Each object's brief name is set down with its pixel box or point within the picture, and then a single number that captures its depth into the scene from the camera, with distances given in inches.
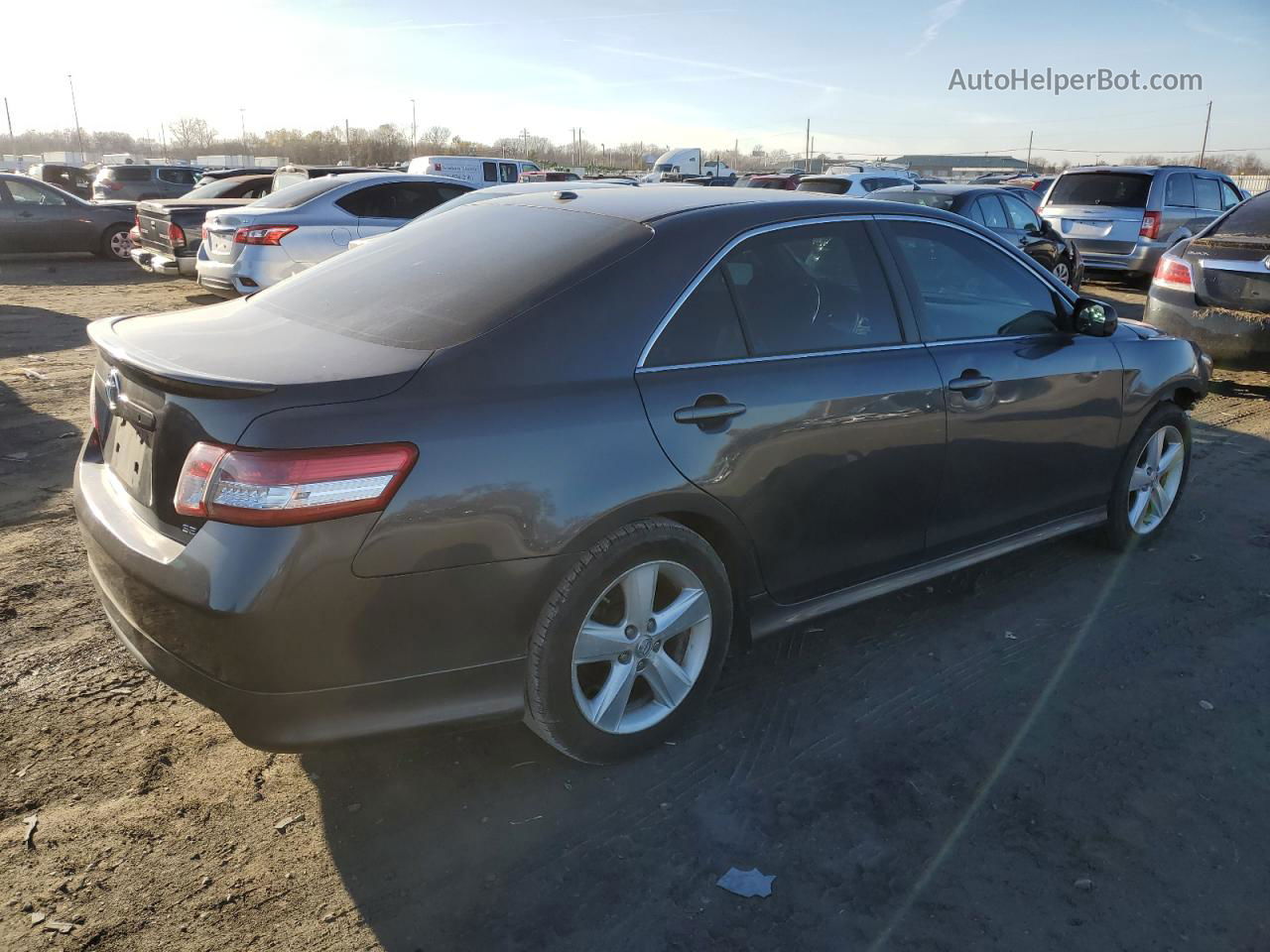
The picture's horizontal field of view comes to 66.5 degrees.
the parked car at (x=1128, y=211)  533.6
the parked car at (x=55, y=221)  652.7
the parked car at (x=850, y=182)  617.3
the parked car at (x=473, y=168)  882.1
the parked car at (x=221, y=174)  743.4
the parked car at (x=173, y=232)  488.4
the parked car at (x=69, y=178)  994.2
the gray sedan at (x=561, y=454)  92.6
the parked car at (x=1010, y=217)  448.5
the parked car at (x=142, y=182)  892.0
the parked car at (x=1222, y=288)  304.0
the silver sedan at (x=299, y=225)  397.7
